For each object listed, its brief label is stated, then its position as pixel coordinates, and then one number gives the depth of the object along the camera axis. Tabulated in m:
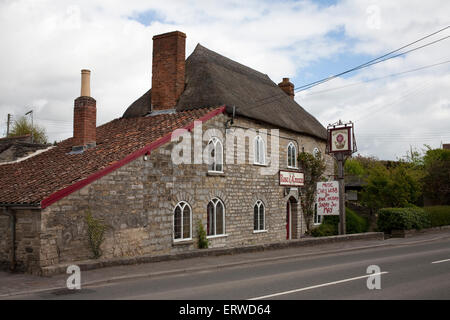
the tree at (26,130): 50.94
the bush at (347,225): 23.55
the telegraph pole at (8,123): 52.88
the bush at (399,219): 23.89
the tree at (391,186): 26.14
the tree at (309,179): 25.11
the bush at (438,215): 26.45
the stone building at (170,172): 13.22
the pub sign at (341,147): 21.73
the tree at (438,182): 32.25
